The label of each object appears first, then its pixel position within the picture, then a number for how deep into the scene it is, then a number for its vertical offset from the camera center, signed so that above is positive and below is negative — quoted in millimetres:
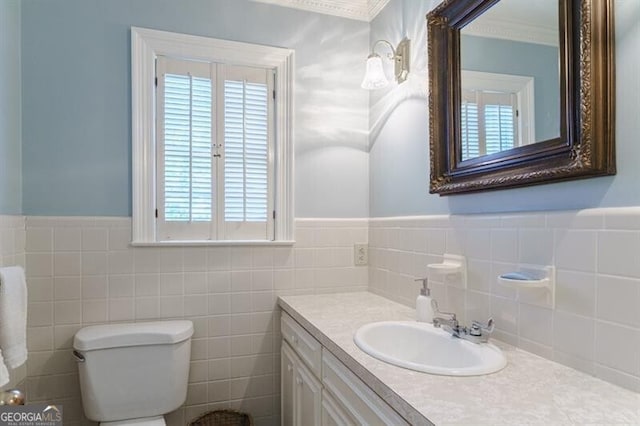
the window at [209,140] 1899 +393
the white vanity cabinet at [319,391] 1083 -604
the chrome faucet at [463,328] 1241 -382
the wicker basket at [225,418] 1905 -1003
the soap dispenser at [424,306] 1494 -353
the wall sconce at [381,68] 1866 +709
